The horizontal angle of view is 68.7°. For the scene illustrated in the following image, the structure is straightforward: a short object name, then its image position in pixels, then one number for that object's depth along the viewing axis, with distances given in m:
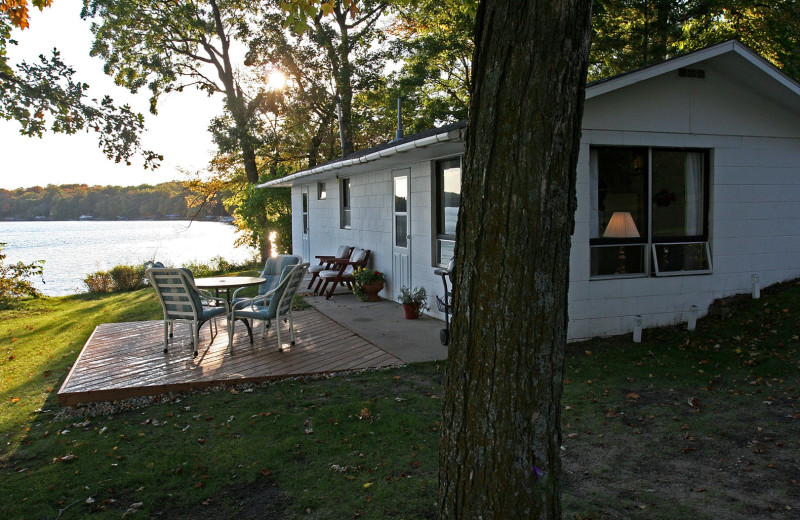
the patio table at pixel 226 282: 7.43
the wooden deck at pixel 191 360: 5.51
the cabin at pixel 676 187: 7.21
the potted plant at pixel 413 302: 8.87
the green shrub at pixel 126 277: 15.86
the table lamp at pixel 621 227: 7.51
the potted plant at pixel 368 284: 10.56
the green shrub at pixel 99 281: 15.84
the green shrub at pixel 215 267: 18.77
